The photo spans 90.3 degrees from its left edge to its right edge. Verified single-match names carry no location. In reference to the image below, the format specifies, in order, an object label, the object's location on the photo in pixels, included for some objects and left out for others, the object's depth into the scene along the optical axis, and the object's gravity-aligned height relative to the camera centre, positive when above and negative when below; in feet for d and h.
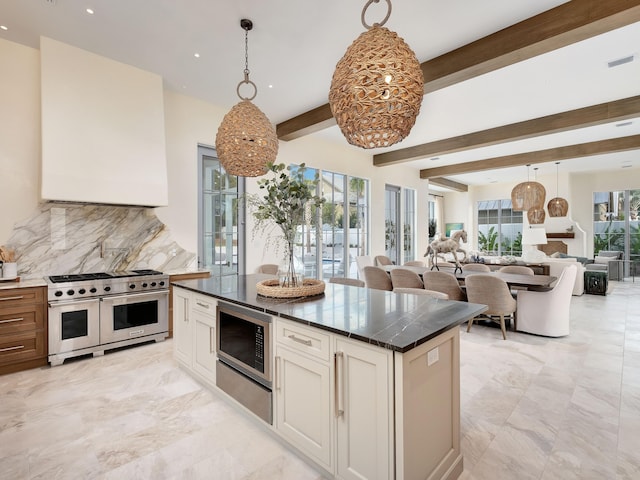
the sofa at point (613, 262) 28.92 -2.22
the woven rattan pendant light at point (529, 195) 21.71 +2.99
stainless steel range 10.59 -2.54
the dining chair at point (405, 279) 15.10 -1.89
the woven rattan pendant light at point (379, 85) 5.26 +2.61
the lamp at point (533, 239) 23.45 -0.03
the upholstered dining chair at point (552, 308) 13.43 -3.01
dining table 13.05 -1.84
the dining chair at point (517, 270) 17.49 -1.73
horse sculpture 16.51 -0.31
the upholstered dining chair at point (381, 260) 22.99 -1.49
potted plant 7.56 +0.87
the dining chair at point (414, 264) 21.52 -1.69
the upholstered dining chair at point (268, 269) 14.83 -1.36
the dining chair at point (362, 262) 21.09 -1.49
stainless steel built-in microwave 6.64 -2.30
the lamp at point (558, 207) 26.21 +2.62
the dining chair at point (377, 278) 16.20 -2.02
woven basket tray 7.54 -1.22
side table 22.70 -3.16
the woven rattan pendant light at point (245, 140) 8.48 +2.71
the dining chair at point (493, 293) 13.23 -2.31
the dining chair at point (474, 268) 17.70 -1.63
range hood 10.64 +4.03
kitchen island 4.57 -2.32
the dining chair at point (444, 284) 14.08 -2.01
